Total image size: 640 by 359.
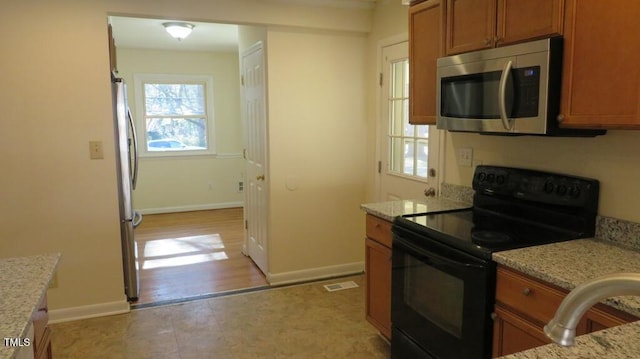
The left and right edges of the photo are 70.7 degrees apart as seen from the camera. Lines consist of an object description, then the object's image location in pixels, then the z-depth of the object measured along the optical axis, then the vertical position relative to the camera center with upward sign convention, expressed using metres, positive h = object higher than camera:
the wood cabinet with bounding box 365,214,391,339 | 2.58 -0.87
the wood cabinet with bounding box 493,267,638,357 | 1.47 -0.66
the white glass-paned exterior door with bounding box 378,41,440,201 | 3.14 -0.11
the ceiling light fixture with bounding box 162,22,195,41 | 4.55 +1.02
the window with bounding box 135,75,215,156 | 6.61 +0.21
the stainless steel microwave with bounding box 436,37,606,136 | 1.85 +0.17
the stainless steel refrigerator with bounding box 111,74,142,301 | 3.19 -0.37
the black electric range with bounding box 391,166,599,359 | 1.86 -0.53
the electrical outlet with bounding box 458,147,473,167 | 2.74 -0.18
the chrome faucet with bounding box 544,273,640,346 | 0.67 -0.27
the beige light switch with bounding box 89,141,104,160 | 3.07 -0.14
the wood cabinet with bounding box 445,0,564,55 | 1.87 +0.48
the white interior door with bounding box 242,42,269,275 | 3.77 -0.24
